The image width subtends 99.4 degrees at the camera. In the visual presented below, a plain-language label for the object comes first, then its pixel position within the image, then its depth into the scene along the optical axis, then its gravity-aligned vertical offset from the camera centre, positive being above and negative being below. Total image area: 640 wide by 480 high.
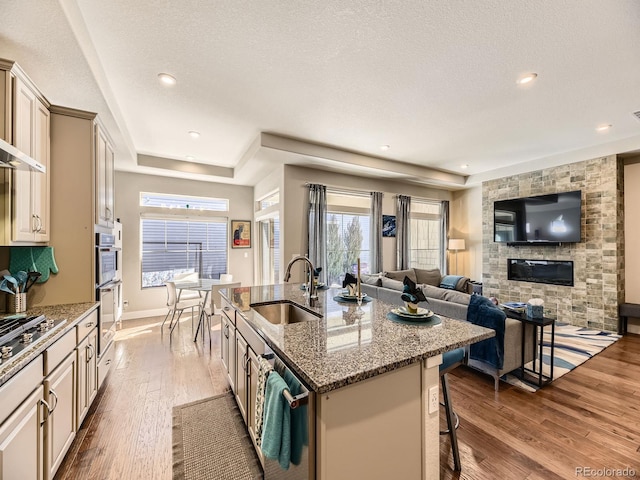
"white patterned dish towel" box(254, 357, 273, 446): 1.36 -0.77
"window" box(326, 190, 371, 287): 5.32 +0.17
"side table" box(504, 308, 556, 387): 2.72 -1.04
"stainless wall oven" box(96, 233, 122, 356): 2.44 -0.46
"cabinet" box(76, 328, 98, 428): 1.95 -1.04
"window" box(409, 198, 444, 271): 6.43 +0.16
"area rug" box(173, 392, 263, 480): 1.76 -1.50
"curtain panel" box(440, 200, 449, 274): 6.76 +0.12
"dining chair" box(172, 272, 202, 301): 4.93 -0.72
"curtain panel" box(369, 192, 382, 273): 5.63 +0.14
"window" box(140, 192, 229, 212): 5.45 +0.82
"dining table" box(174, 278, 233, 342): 4.06 -0.71
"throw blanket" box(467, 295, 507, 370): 2.60 -0.80
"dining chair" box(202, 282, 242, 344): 3.82 -0.85
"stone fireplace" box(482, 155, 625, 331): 4.42 -0.17
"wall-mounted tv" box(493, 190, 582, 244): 4.79 +0.42
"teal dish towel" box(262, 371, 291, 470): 1.17 -0.82
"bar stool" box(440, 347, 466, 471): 1.75 -1.04
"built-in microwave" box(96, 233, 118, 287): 2.44 -0.18
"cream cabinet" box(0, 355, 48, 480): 1.16 -0.87
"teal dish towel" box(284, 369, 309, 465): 1.12 -0.79
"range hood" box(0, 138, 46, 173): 1.49 +0.49
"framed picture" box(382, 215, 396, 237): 5.90 +0.34
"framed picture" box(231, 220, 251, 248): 6.19 +0.16
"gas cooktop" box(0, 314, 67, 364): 1.33 -0.53
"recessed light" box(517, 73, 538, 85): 2.60 +1.59
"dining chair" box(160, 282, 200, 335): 4.17 -0.97
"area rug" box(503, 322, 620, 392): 3.00 -1.46
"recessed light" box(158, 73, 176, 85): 2.58 +1.57
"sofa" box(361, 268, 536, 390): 2.69 -0.83
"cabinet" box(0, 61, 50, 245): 1.79 +0.63
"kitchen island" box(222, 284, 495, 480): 1.05 -0.63
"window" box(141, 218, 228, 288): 5.48 -0.17
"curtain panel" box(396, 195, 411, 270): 6.00 +0.22
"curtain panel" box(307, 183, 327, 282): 4.81 +0.25
